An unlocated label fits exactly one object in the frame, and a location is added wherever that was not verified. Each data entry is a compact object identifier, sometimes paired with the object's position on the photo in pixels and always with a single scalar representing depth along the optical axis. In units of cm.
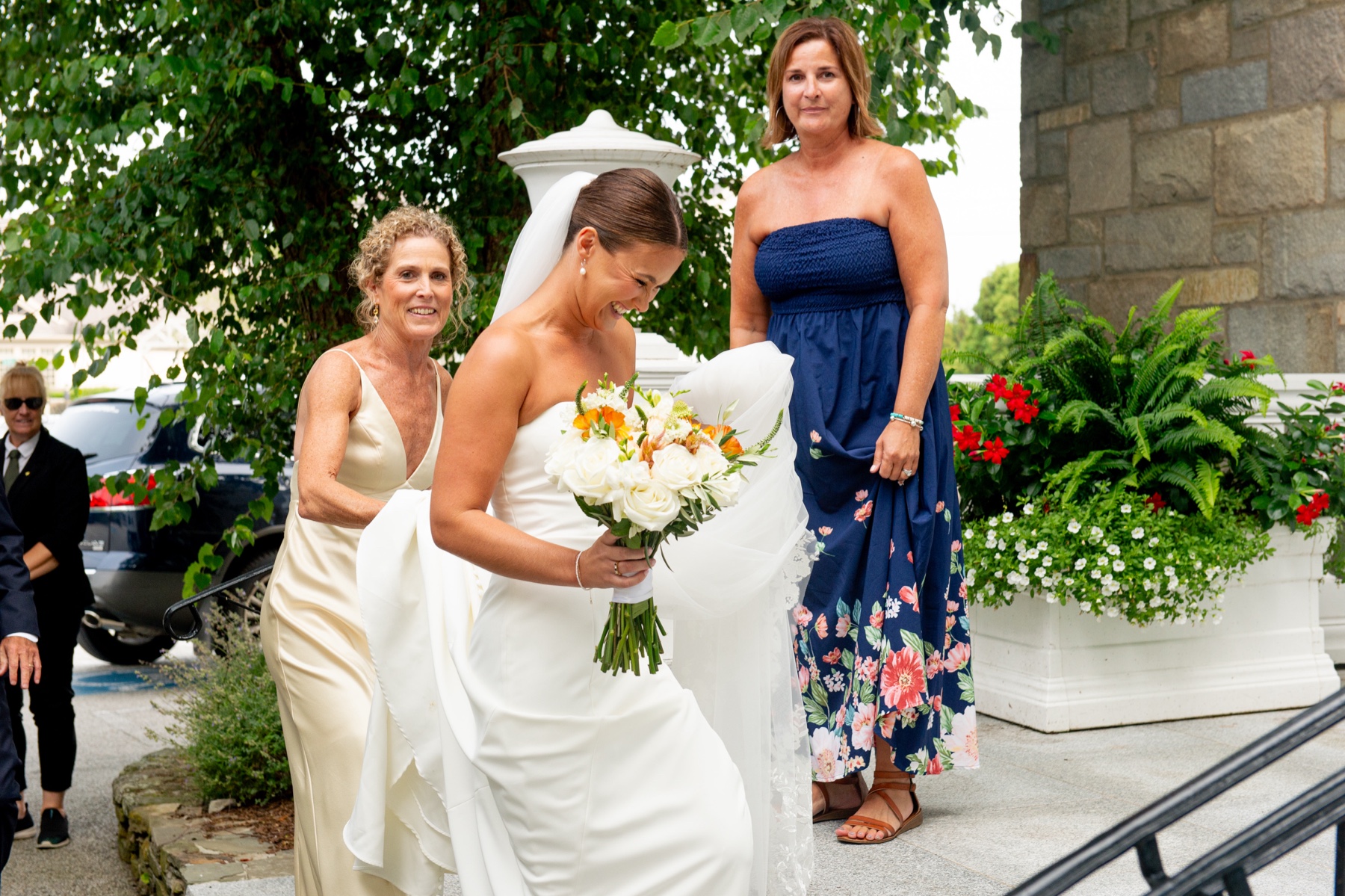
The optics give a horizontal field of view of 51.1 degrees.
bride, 246
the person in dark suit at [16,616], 335
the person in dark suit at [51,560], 579
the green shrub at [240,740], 509
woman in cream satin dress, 335
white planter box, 513
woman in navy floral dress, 390
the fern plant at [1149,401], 510
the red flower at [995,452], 531
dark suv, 876
